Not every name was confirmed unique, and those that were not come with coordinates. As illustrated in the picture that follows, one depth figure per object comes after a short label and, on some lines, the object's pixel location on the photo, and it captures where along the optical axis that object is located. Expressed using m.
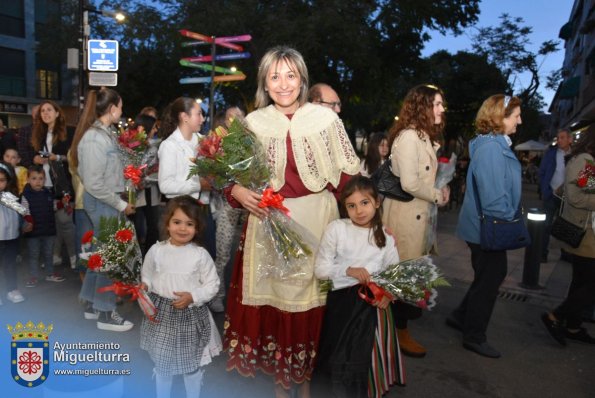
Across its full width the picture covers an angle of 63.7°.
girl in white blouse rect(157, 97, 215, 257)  4.15
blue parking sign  10.30
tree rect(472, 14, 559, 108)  24.80
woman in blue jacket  3.81
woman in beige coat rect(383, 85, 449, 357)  3.66
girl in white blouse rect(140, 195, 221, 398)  2.86
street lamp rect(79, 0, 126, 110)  11.18
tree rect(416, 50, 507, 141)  27.47
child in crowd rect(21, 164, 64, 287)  5.55
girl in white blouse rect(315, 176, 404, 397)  2.79
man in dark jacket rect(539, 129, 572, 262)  7.50
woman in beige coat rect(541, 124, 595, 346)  4.17
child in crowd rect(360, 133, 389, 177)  6.06
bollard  5.96
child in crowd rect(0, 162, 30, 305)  4.94
